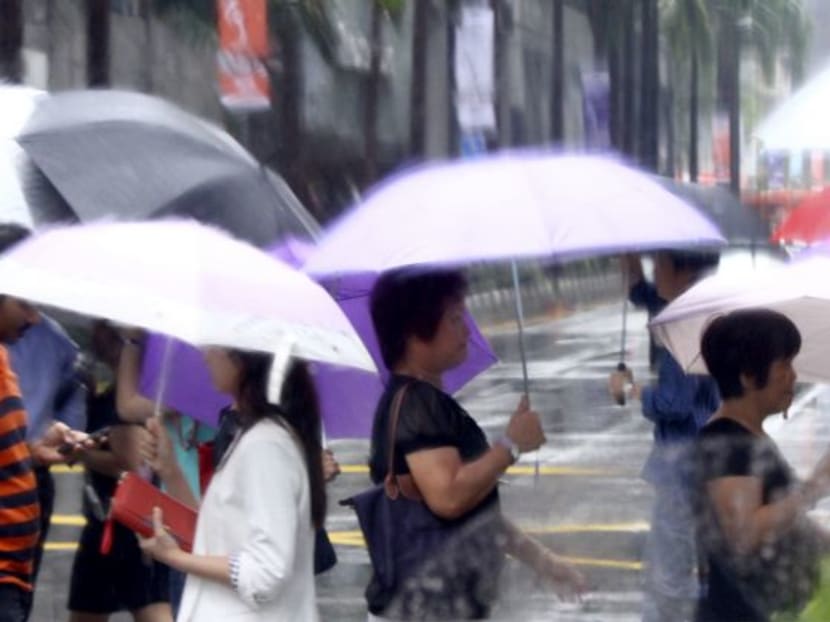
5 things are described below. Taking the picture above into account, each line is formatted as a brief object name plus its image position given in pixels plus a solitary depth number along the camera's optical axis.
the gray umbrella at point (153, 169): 10.09
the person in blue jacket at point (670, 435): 10.82
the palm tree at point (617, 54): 28.38
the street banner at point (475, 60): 43.63
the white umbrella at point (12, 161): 10.56
